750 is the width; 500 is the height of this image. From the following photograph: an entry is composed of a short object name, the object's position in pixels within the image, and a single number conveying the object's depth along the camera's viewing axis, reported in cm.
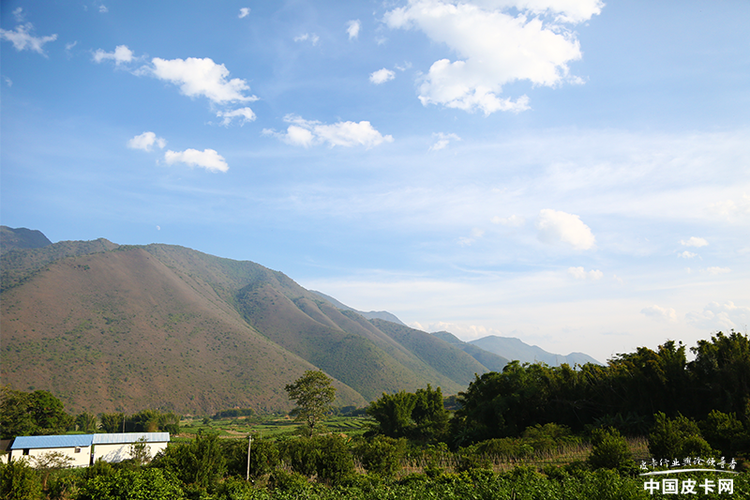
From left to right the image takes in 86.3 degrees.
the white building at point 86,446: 3383
